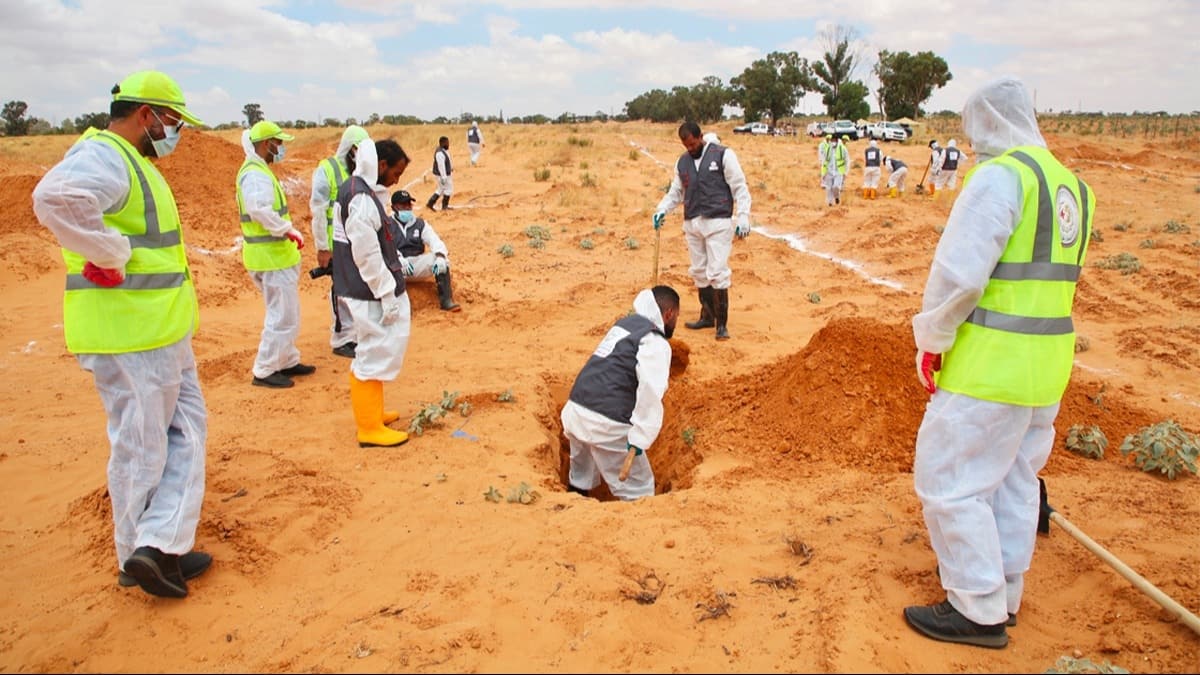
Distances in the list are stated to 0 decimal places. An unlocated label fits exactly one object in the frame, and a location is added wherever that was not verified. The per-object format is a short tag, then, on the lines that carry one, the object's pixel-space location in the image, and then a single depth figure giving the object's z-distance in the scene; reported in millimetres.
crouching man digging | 4266
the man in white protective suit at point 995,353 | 2627
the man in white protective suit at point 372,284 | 4629
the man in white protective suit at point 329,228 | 6707
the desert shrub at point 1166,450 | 4191
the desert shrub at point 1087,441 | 4488
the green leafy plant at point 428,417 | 5102
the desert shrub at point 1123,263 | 9930
